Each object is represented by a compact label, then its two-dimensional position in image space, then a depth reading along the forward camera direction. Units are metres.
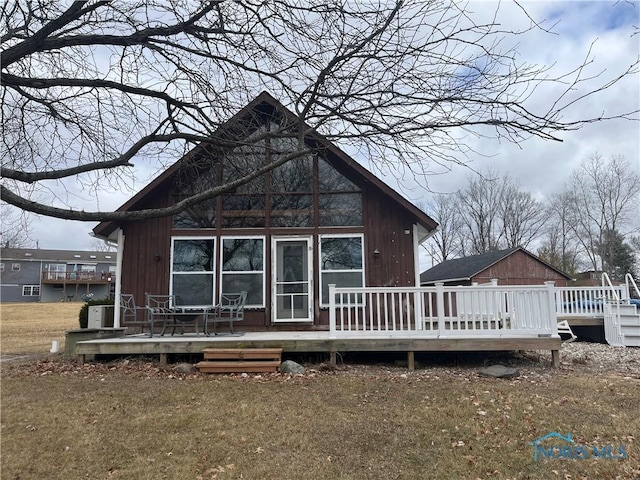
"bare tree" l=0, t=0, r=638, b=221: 3.47
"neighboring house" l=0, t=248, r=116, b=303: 43.44
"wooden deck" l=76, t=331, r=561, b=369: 7.38
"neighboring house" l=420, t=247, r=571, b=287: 24.52
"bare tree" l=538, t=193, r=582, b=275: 39.59
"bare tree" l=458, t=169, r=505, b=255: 40.28
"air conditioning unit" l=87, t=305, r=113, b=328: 10.75
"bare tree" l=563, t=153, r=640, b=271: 34.34
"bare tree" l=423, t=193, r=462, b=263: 42.41
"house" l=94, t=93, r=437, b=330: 10.11
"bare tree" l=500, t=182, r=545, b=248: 40.12
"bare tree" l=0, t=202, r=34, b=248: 4.68
